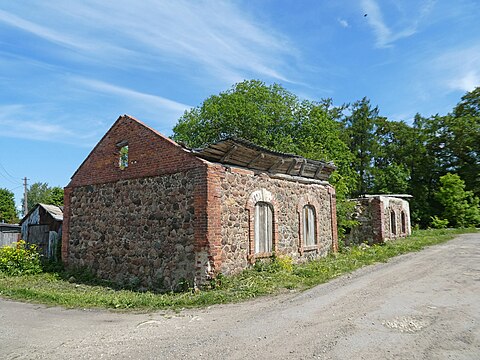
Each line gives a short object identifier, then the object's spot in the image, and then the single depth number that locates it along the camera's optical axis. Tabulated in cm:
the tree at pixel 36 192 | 6592
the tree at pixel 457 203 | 3011
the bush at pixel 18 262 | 1252
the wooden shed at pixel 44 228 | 1466
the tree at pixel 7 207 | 4295
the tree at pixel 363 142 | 3841
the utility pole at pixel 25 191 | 3981
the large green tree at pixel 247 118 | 2852
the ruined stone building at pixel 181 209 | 933
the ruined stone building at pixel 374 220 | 1919
